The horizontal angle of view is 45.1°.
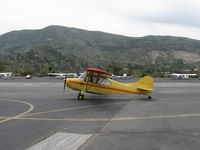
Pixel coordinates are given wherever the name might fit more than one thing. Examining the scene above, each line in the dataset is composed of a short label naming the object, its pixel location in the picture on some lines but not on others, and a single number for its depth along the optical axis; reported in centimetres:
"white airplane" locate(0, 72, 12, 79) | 6441
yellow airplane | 1898
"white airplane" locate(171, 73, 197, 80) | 6575
